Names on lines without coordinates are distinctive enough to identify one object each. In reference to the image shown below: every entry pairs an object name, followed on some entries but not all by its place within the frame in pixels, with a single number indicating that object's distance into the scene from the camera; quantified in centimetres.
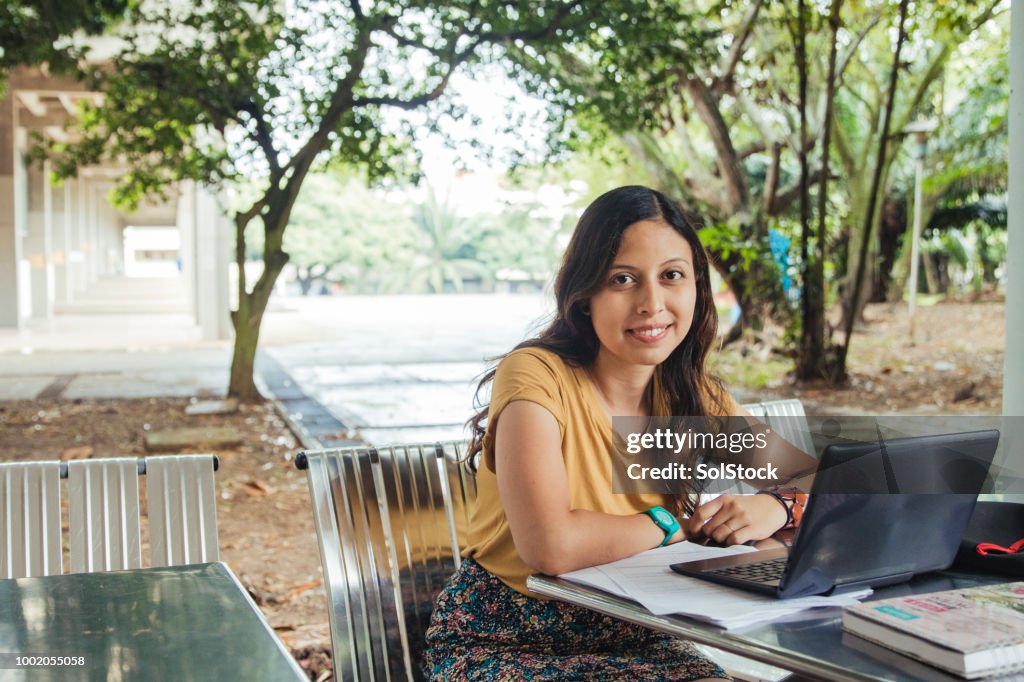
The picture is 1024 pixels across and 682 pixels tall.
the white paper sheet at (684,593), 155
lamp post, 1199
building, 1752
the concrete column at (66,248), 2914
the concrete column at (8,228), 1980
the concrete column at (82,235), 3559
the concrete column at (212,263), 1714
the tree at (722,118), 908
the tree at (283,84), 852
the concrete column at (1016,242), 368
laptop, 151
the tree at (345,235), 4447
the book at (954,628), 134
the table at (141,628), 154
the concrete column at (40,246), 2361
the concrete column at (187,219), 1903
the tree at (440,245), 5038
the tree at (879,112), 987
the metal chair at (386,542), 260
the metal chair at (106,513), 277
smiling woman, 198
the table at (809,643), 137
